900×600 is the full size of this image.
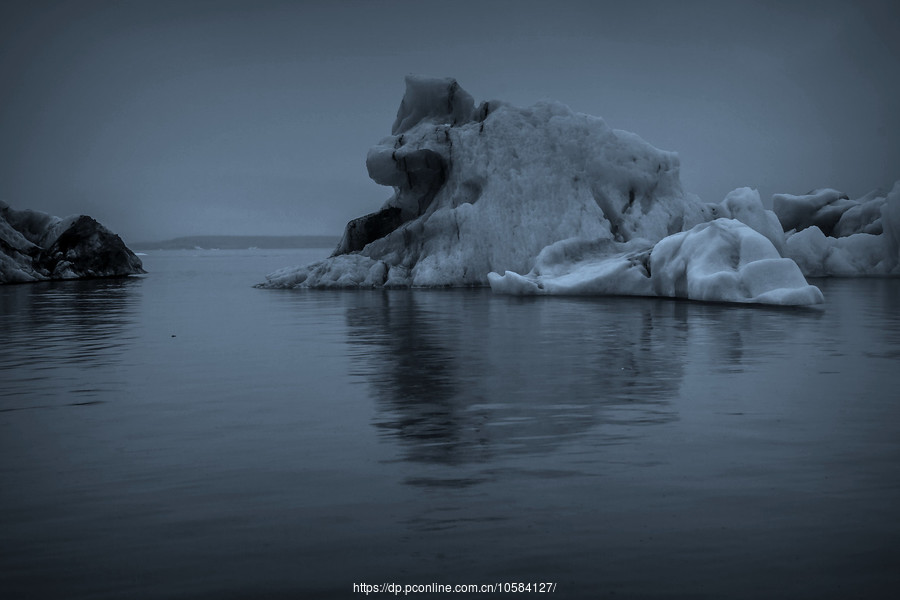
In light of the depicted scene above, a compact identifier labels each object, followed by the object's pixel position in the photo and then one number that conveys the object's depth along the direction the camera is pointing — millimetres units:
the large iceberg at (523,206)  30312
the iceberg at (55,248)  41938
